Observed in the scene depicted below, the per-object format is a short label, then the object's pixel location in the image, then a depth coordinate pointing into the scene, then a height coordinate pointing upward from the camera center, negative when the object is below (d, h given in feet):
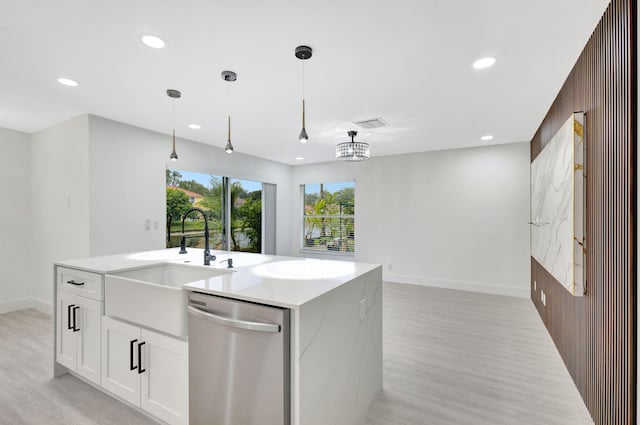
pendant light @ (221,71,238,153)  7.98 +3.79
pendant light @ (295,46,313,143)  6.74 +3.74
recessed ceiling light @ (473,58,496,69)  7.27 +3.76
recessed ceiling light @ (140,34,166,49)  6.36 +3.84
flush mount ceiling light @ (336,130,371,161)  12.01 +2.54
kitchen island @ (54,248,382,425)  4.56 -2.18
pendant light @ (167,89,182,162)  9.13 +3.84
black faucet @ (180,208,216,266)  7.42 -1.07
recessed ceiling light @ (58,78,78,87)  8.52 +3.93
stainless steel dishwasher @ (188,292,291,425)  4.33 -2.34
